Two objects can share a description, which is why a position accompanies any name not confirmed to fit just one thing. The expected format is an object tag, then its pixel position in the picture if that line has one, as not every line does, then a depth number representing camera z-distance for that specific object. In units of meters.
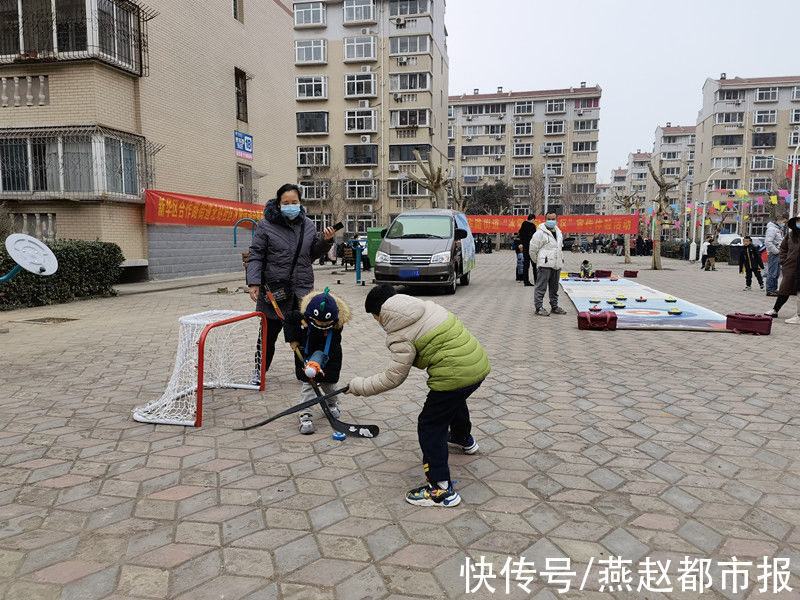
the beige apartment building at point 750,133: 59.81
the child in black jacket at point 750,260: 14.33
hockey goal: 4.39
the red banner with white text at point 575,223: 30.56
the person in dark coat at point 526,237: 14.51
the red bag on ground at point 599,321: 8.41
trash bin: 17.58
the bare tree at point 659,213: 21.45
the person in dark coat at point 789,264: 9.25
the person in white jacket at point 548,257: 9.47
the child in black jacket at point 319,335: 3.84
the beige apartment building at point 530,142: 64.88
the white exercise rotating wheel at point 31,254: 6.23
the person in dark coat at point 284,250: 4.94
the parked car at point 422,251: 12.93
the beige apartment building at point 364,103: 45.41
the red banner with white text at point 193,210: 16.27
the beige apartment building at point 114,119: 14.64
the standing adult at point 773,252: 11.63
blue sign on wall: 21.34
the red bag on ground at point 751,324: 7.98
